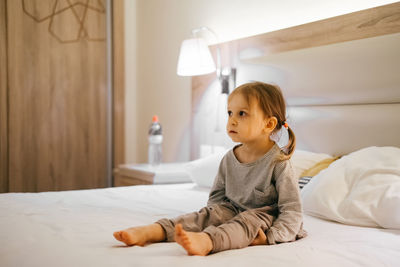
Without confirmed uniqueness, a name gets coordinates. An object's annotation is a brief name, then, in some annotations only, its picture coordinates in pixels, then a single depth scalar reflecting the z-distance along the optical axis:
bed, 1.06
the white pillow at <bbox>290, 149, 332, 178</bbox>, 1.90
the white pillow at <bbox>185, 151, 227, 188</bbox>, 2.15
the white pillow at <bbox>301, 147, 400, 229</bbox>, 1.38
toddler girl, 1.17
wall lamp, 2.63
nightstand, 2.53
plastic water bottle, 2.86
